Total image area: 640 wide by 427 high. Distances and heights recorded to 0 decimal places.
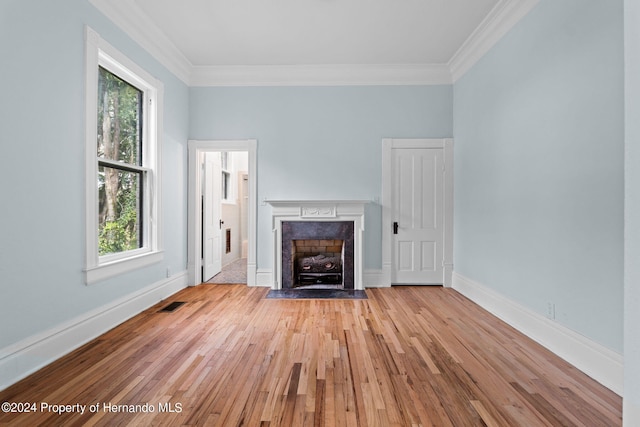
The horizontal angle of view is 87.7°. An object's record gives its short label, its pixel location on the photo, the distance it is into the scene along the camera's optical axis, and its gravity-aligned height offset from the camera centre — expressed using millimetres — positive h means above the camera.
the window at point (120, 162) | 2832 +503
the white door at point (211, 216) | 4996 -47
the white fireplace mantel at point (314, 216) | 4633 -28
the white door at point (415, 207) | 4848 +108
